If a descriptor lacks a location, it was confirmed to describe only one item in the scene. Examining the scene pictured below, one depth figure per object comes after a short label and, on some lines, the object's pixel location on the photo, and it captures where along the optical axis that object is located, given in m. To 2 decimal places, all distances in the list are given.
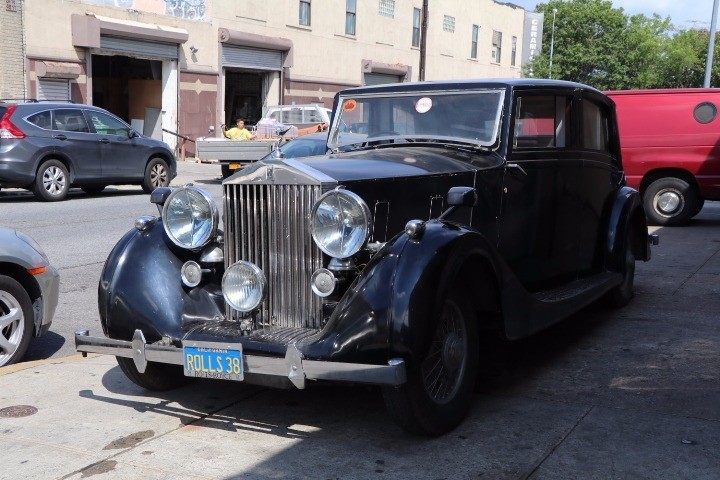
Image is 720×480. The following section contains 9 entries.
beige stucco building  23.42
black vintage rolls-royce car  4.13
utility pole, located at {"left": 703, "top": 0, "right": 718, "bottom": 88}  26.91
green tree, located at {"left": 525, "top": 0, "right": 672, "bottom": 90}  64.31
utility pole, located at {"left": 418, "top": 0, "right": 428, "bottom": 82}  29.45
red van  13.37
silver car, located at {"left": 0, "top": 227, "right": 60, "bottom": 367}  5.71
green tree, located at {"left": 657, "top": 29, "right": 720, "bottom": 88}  65.44
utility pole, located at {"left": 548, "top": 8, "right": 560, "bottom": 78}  63.18
